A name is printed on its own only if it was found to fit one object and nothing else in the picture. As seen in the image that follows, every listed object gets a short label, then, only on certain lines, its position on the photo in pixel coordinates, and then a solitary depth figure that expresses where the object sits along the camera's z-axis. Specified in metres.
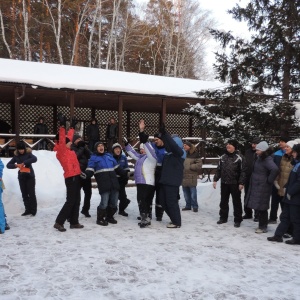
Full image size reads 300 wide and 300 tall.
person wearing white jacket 6.03
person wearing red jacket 5.55
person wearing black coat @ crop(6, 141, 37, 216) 6.59
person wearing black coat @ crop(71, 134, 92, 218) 6.24
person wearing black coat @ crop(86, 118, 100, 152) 13.23
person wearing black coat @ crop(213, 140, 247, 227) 6.20
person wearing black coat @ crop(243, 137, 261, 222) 6.56
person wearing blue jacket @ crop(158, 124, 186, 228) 5.92
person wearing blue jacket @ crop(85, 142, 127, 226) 6.01
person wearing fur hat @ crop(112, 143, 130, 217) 6.82
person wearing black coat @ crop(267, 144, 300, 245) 5.02
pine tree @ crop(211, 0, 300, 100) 8.23
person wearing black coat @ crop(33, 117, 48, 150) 12.88
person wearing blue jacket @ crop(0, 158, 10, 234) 5.42
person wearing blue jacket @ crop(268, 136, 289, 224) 6.06
